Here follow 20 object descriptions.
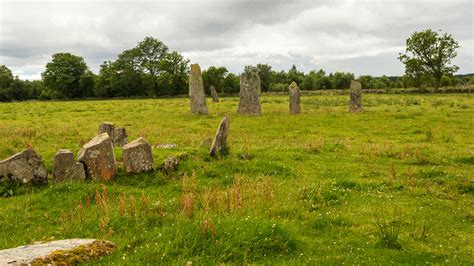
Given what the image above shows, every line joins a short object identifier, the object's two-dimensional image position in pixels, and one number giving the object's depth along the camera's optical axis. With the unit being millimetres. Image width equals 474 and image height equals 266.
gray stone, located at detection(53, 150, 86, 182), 11375
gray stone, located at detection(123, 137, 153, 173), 12070
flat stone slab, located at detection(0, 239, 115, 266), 5605
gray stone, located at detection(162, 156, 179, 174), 12453
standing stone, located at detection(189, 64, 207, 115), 31031
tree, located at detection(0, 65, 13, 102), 98875
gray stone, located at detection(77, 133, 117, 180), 11625
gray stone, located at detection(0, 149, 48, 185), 11172
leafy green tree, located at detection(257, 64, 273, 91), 111288
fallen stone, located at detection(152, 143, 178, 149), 15719
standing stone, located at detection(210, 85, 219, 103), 50138
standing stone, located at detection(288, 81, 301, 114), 30625
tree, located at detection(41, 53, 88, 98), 92750
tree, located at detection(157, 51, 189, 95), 85431
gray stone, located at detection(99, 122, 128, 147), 17328
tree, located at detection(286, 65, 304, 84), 114062
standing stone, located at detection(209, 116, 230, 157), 14125
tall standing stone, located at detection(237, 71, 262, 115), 30094
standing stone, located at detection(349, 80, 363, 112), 32219
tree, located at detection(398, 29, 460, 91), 72375
